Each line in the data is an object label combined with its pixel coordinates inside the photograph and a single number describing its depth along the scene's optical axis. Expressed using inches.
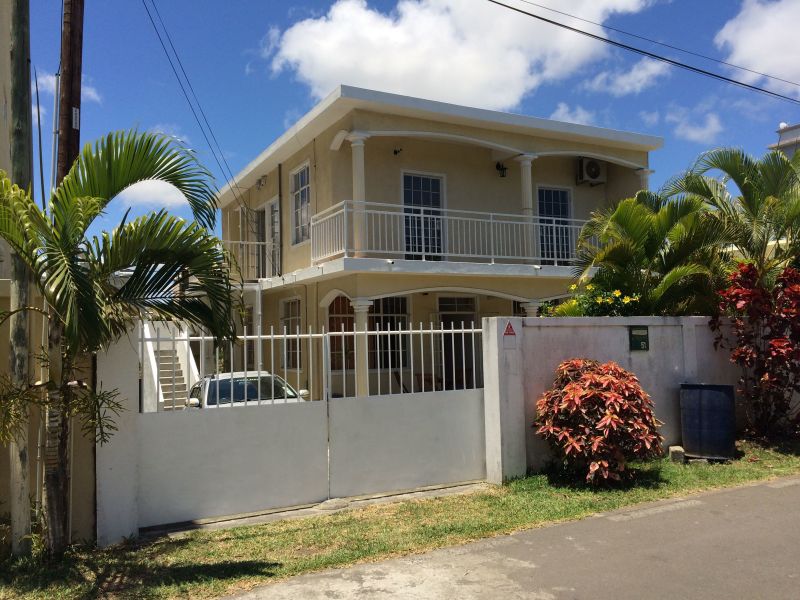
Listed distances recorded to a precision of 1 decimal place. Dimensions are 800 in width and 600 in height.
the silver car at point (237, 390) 249.6
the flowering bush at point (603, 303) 354.6
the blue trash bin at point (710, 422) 323.0
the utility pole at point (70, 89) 246.2
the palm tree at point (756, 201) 369.1
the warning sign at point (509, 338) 294.2
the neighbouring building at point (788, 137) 847.1
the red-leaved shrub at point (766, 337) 347.6
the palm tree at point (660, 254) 364.5
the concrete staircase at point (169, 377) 380.5
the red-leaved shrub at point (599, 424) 275.0
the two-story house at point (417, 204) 466.8
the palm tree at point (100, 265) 178.2
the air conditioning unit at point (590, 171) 616.4
